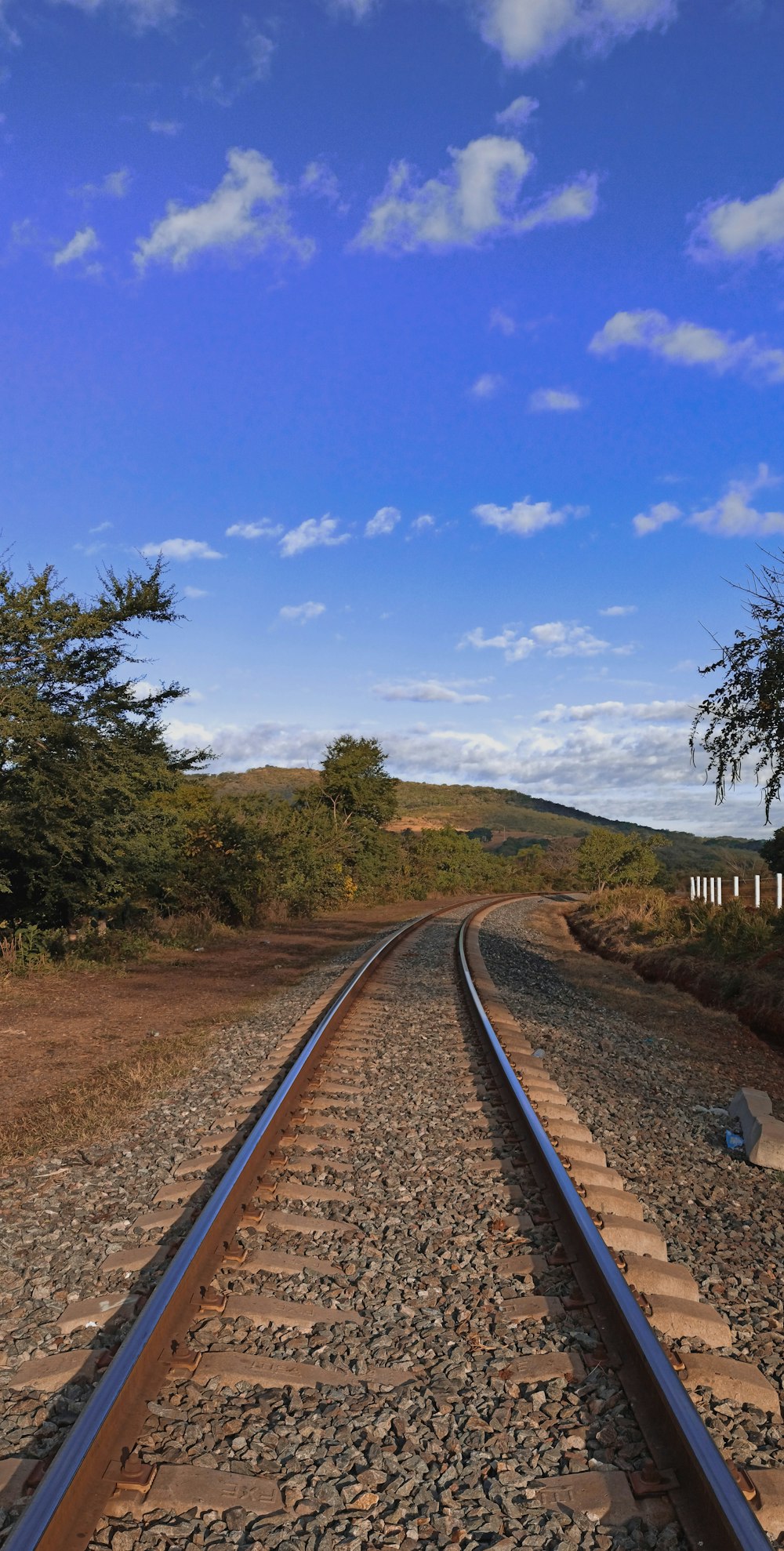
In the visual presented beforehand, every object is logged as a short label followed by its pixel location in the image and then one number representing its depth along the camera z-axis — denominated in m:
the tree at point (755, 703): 9.38
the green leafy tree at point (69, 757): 13.92
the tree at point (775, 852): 27.20
